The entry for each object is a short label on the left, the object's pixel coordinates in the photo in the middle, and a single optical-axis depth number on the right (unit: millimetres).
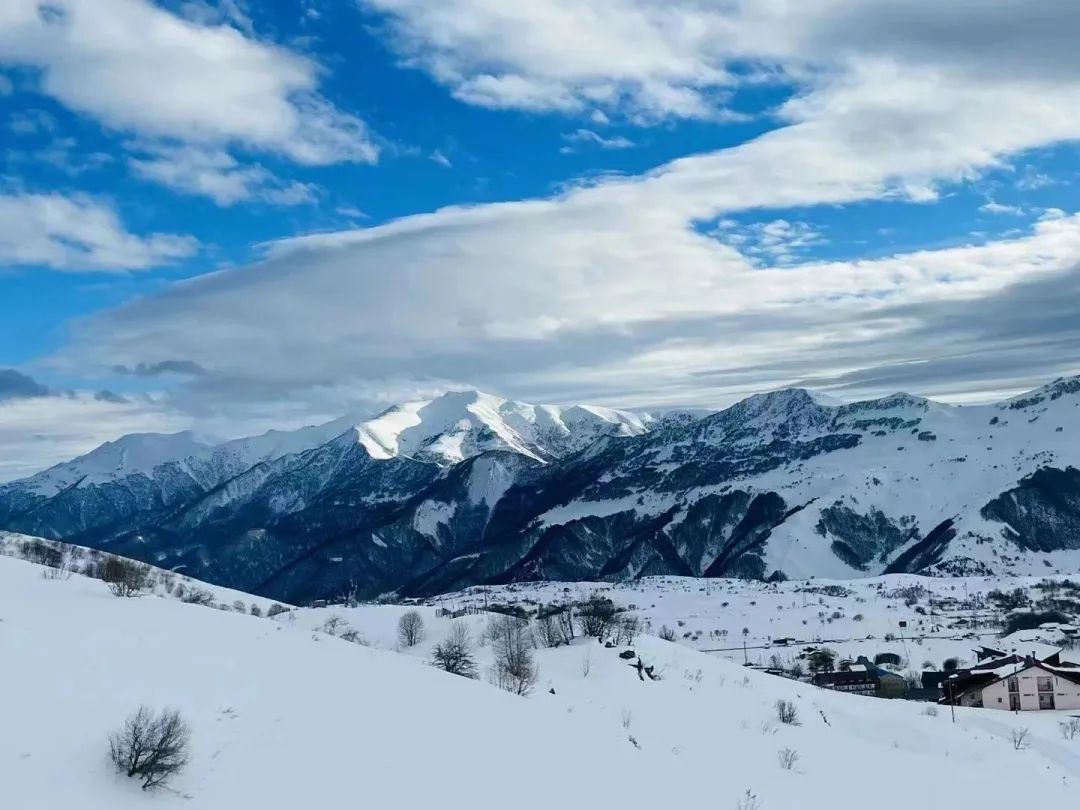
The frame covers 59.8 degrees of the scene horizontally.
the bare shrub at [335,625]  80250
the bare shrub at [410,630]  73600
